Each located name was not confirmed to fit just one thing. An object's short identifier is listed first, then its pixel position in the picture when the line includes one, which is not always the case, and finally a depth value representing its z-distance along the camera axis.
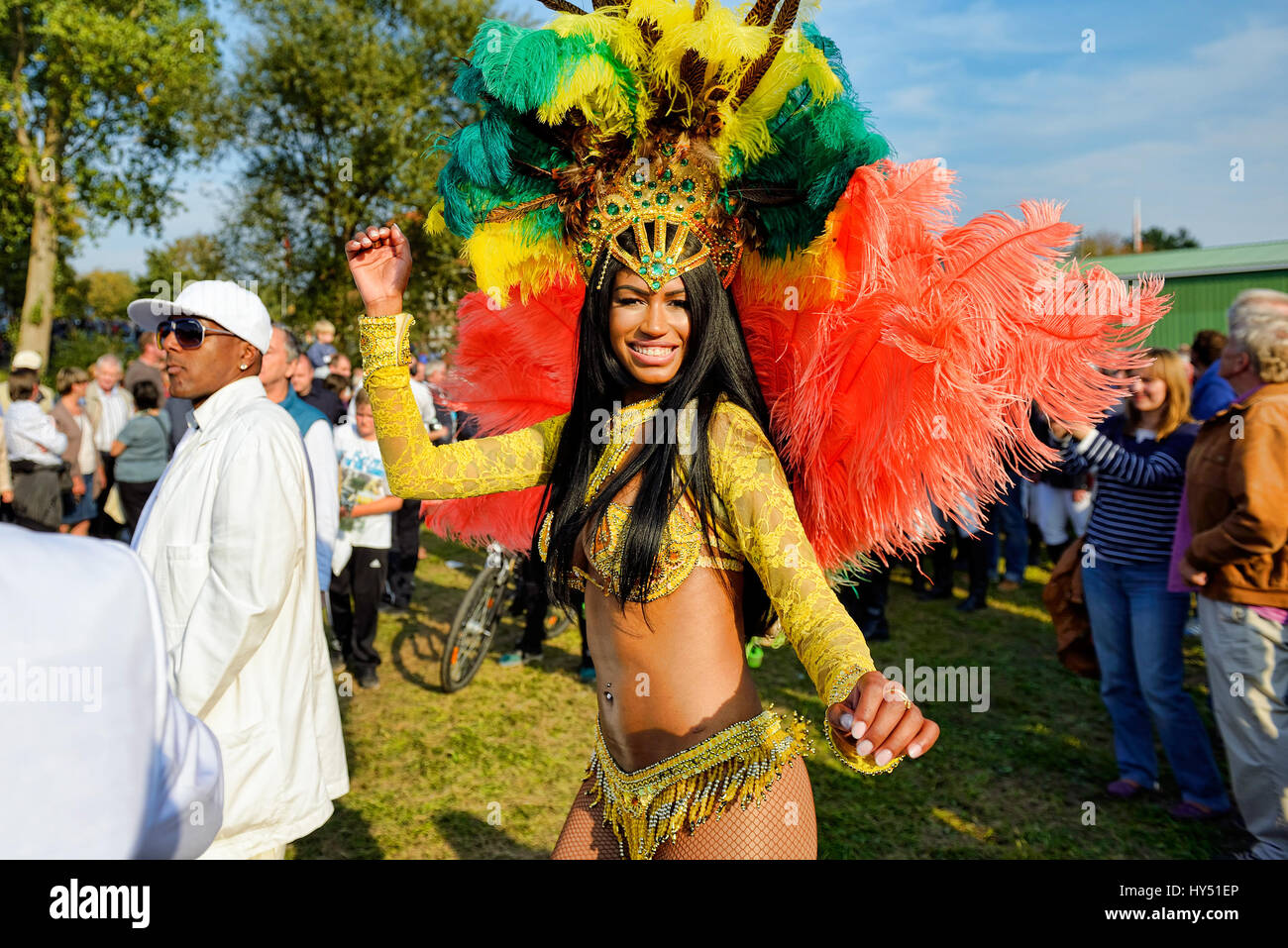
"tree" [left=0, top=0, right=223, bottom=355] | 18.23
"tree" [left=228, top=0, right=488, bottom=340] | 17.03
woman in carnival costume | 1.76
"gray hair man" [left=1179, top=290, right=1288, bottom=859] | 3.27
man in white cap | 2.23
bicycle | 5.45
